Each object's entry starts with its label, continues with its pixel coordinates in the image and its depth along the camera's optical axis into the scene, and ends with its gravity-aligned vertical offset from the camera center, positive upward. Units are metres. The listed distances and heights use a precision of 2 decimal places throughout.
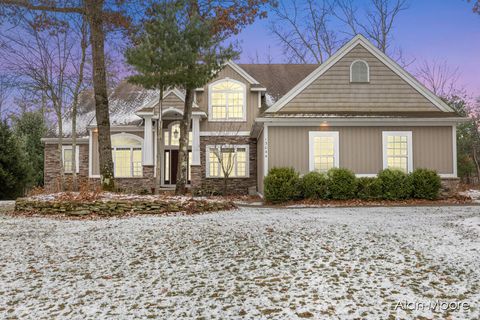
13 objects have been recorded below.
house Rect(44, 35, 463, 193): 13.72 +1.56
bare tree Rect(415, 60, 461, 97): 26.27 +6.38
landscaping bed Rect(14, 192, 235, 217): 9.39 -0.97
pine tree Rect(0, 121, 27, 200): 15.15 +0.07
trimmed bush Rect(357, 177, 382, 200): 12.91 -0.77
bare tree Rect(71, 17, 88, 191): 18.08 +4.30
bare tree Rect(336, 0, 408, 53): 24.95 +9.96
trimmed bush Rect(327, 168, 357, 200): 12.68 -0.58
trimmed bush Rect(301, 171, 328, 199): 12.74 -0.64
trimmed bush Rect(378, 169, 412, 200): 12.88 -0.63
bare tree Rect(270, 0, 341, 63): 25.98 +9.82
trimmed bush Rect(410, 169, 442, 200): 12.91 -0.61
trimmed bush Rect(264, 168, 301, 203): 12.69 -0.63
